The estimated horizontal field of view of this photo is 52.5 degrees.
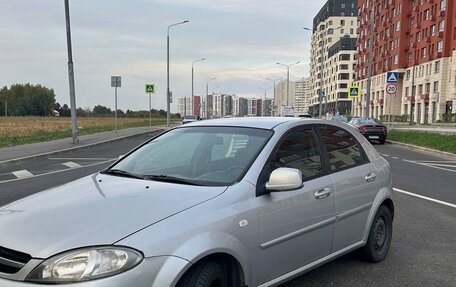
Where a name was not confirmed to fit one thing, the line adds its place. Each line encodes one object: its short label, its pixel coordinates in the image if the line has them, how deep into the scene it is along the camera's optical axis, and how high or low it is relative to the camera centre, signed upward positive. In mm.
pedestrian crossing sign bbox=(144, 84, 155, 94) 33594 +621
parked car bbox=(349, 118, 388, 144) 24000 -1737
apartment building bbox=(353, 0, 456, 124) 64062 +6997
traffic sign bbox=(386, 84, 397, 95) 24452 +426
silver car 2543 -778
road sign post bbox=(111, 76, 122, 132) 26609 +892
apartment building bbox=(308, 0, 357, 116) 128875 +13871
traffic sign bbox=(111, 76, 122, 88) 26609 +893
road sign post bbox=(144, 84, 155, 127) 33603 +621
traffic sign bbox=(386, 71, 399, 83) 24434 +1037
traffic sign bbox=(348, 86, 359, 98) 35656 +429
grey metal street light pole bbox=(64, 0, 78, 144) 20033 +578
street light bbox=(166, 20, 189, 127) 41562 +908
